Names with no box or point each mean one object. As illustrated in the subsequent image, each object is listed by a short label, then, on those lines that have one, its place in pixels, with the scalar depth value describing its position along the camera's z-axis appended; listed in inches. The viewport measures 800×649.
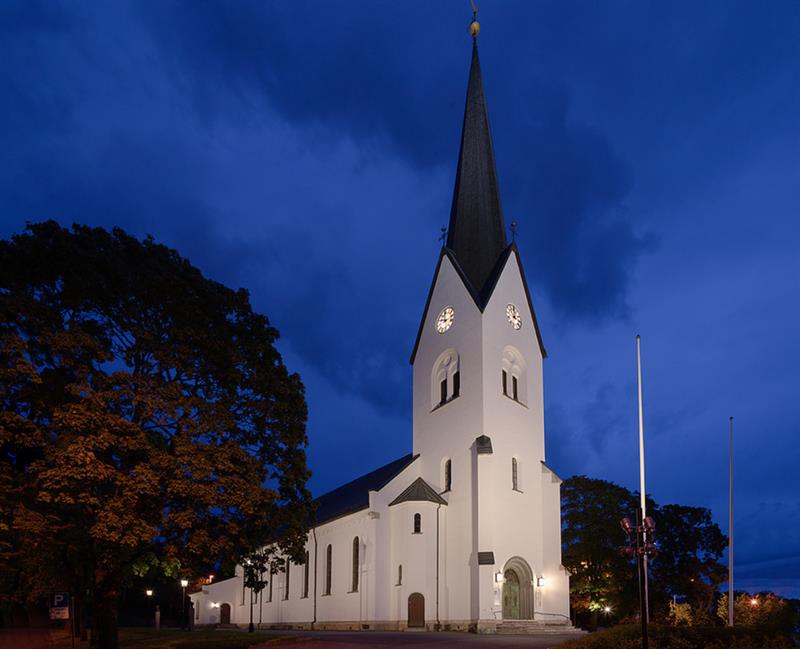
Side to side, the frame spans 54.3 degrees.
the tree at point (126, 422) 868.6
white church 1578.5
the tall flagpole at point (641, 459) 999.3
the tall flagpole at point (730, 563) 1289.4
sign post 804.6
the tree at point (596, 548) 2098.9
